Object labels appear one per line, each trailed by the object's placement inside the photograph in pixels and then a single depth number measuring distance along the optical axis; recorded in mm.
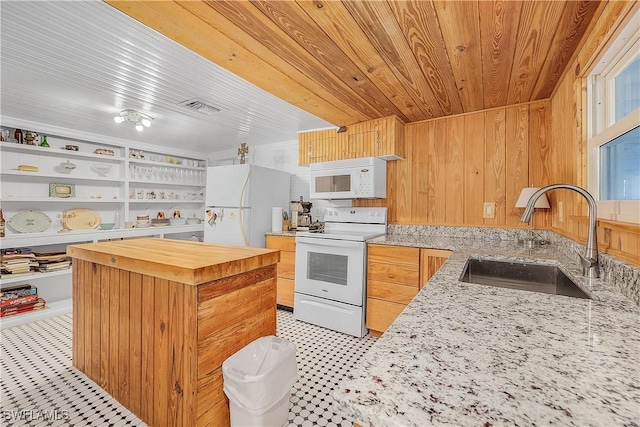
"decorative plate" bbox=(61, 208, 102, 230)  3648
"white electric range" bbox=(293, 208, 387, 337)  2586
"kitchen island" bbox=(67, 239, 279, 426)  1329
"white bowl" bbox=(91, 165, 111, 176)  3955
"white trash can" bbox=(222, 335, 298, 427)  1333
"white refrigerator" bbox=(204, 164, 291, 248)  3313
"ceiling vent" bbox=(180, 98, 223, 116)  2670
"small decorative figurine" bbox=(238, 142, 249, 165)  3938
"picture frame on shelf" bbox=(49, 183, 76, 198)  3555
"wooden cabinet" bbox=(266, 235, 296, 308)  3141
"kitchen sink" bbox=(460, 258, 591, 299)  1497
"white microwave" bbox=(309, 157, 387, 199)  2902
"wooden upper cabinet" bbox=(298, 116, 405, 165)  2857
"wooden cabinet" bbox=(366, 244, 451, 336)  2346
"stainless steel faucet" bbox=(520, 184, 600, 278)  1144
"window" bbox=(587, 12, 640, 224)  1107
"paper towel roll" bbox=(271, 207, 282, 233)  3545
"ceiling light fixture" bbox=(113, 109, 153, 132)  2901
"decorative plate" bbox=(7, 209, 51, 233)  3256
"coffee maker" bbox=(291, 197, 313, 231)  3605
